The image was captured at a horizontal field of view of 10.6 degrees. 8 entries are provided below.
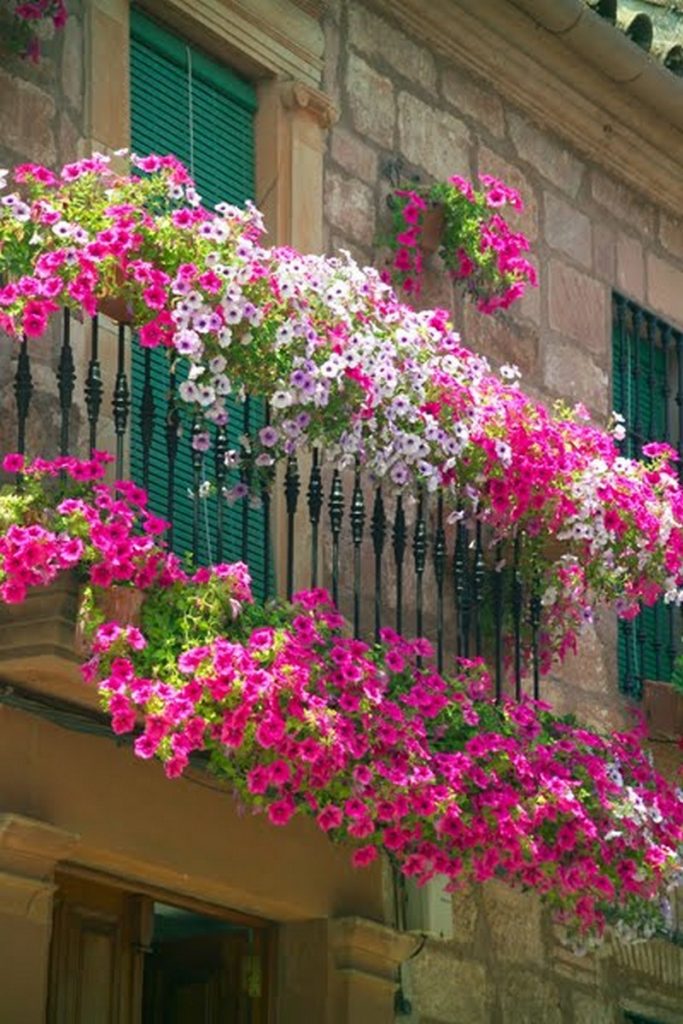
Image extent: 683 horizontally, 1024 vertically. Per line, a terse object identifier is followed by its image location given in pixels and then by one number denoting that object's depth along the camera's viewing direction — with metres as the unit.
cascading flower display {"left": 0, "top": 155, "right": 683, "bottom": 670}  10.70
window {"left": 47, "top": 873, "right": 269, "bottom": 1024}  11.46
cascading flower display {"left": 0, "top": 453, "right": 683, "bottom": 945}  10.12
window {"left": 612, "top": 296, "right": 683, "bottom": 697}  14.61
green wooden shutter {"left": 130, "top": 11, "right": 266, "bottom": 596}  12.01
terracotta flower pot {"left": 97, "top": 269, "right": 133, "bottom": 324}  10.82
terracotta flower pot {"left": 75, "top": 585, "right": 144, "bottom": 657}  10.32
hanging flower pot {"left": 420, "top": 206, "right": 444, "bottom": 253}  13.48
